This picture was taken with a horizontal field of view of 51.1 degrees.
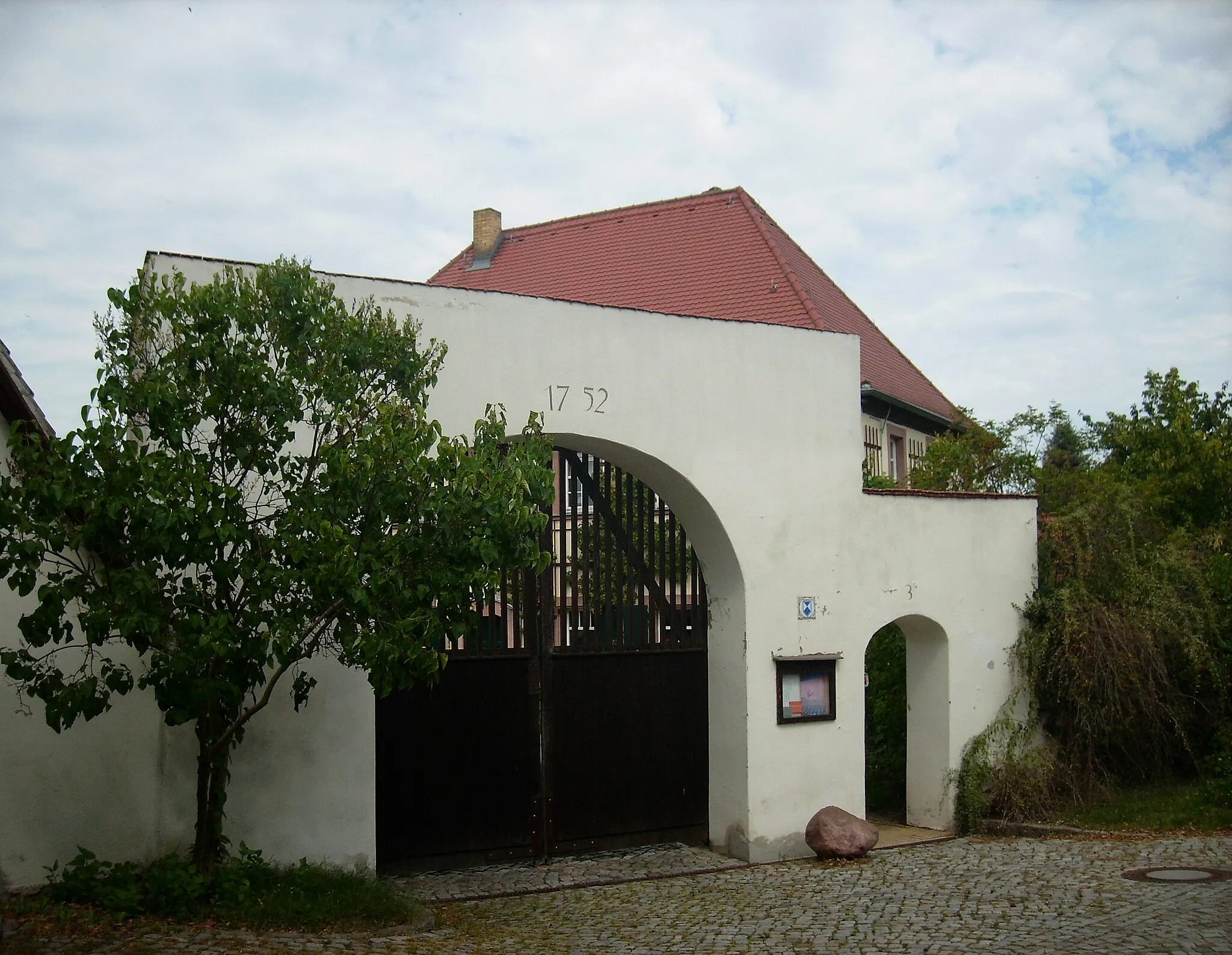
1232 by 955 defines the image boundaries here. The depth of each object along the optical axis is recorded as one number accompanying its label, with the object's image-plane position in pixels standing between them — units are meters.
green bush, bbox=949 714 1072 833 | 12.53
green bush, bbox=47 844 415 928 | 7.85
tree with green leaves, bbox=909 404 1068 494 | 16.06
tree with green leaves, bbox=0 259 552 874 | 7.09
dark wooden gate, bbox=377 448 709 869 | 10.62
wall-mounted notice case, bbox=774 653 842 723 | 11.63
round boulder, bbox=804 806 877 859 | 11.28
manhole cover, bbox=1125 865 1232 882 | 9.74
